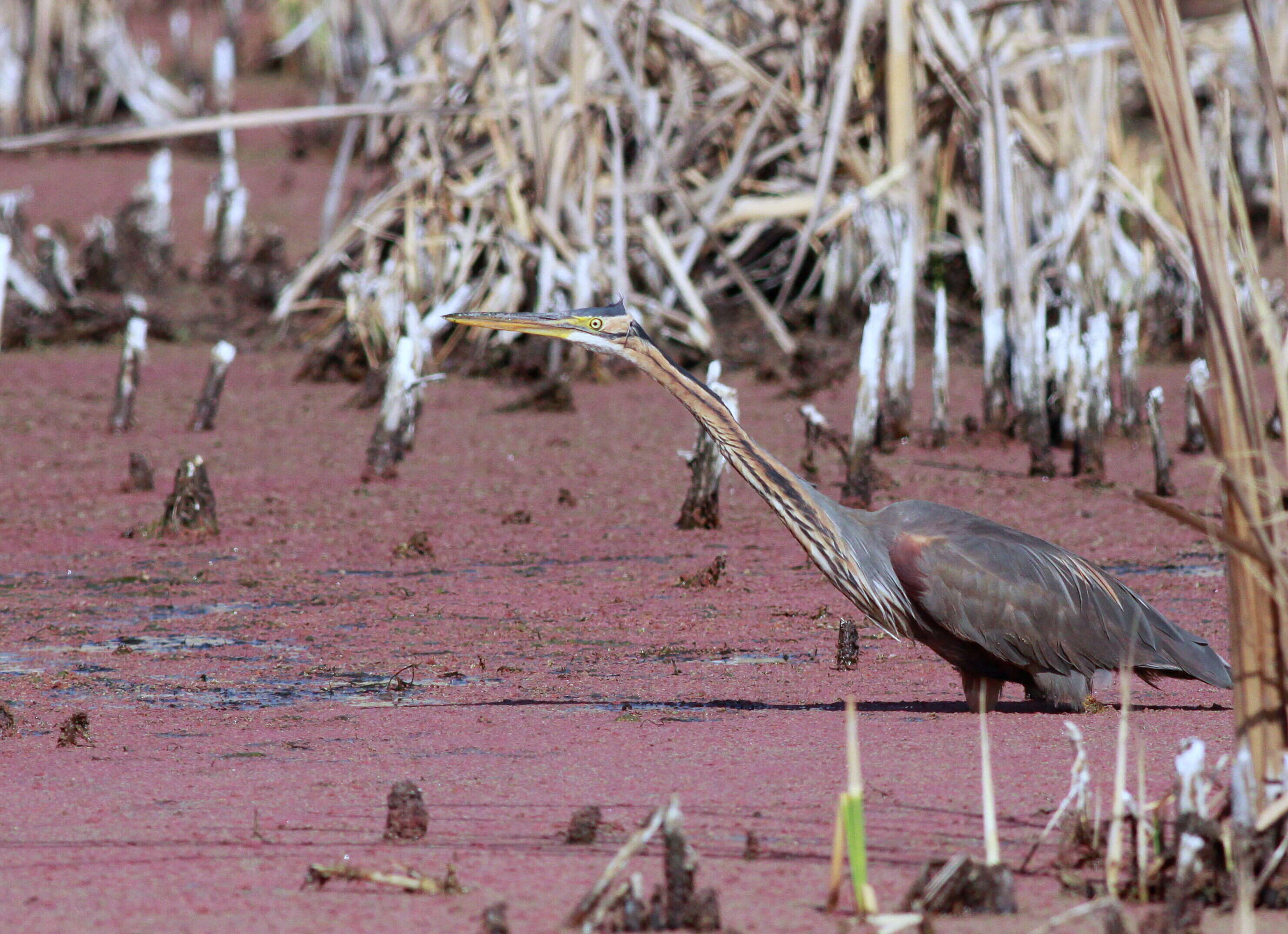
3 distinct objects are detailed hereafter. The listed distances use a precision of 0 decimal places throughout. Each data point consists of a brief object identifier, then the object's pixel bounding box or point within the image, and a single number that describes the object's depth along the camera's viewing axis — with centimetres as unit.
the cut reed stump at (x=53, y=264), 2923
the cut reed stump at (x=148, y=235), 3272
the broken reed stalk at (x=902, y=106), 2472
